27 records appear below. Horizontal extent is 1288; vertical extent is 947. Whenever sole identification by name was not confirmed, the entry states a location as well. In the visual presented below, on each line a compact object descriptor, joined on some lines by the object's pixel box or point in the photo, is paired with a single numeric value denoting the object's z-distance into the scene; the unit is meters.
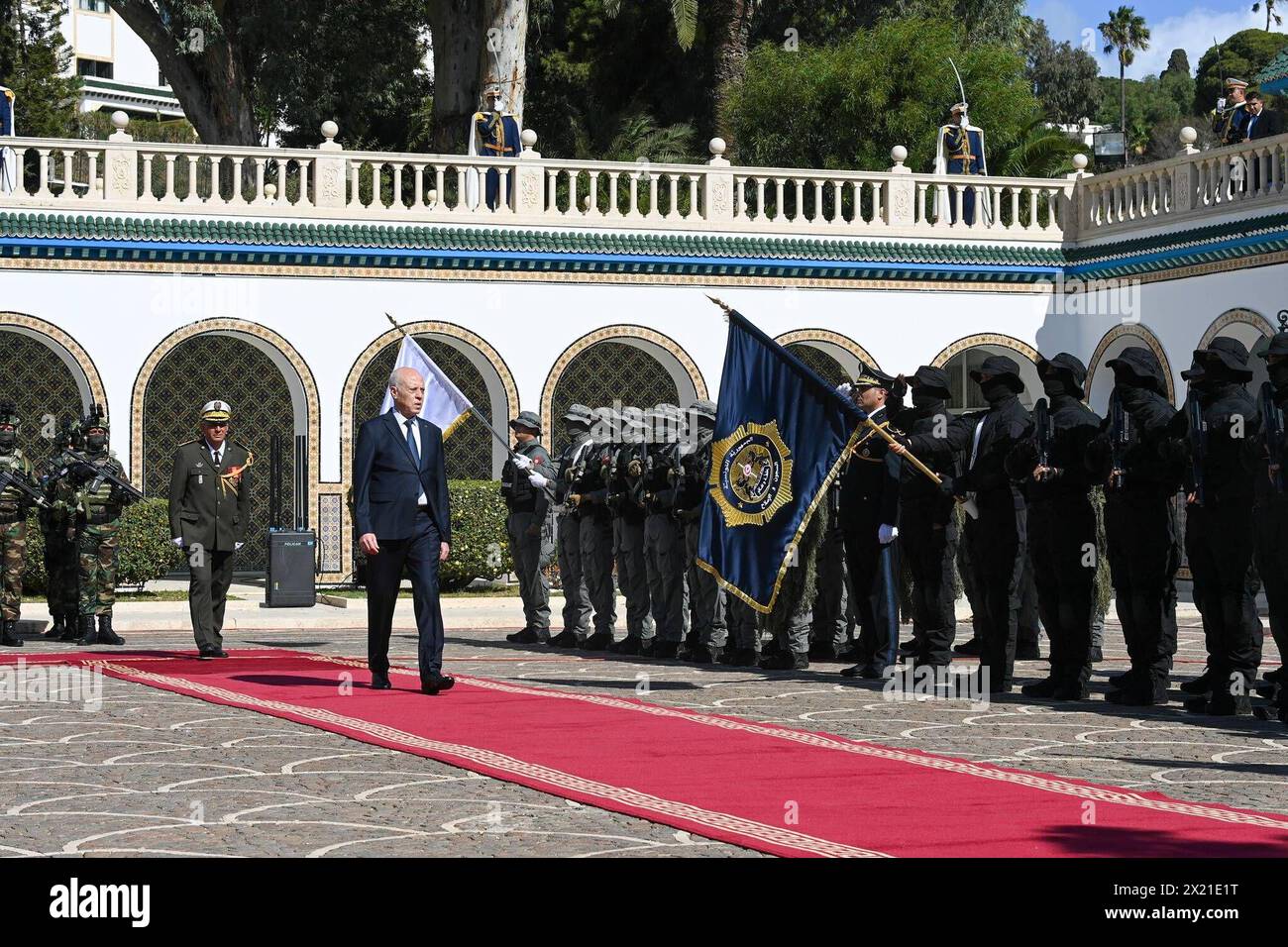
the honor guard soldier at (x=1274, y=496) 10.06
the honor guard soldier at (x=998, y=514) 12.30
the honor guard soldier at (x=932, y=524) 12.84
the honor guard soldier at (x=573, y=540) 16.16
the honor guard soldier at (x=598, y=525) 15.81
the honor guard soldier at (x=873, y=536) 13.04
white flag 16.88
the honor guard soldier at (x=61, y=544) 16.11
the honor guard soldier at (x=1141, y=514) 11.29
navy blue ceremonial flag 12.85
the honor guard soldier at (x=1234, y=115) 24.52
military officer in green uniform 13.96
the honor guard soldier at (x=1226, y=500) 10.77
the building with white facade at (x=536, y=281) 23.64
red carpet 7.07
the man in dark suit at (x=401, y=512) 11.86
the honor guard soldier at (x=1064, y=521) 11.77
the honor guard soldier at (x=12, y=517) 16.02
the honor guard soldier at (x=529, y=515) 16.31
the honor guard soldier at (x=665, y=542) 14.86
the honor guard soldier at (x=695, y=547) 14.62
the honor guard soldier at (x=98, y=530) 15.88
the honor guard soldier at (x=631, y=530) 15.32
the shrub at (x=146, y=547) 21.92
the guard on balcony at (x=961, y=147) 27.22
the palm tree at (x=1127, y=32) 81.88
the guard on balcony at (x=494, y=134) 25.86
